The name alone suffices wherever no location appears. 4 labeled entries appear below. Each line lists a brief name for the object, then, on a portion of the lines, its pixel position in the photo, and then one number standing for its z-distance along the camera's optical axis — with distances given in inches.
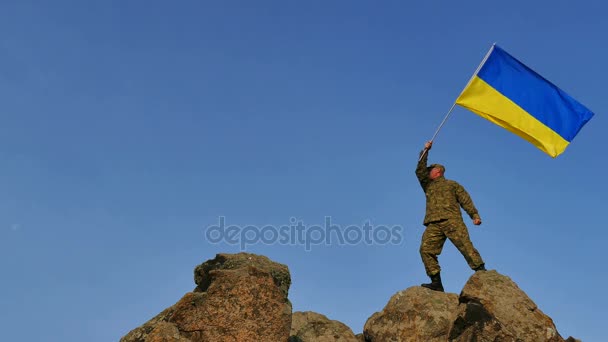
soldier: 599.1
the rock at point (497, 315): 476.4
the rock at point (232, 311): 418.3
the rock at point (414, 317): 516.4
